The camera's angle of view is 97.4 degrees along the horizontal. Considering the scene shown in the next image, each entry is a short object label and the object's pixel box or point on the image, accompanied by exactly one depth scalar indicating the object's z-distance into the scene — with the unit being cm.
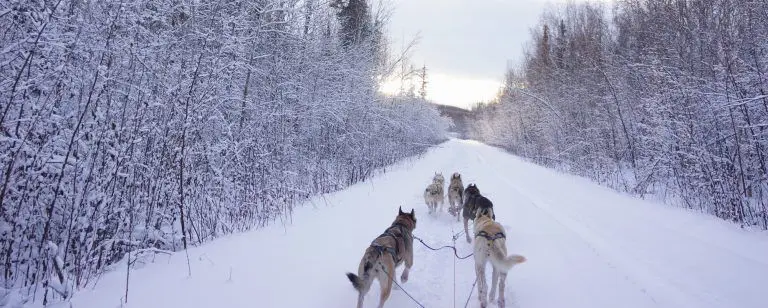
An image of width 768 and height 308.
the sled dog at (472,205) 543
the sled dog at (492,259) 316
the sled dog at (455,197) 730
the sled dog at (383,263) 294
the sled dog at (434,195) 731
